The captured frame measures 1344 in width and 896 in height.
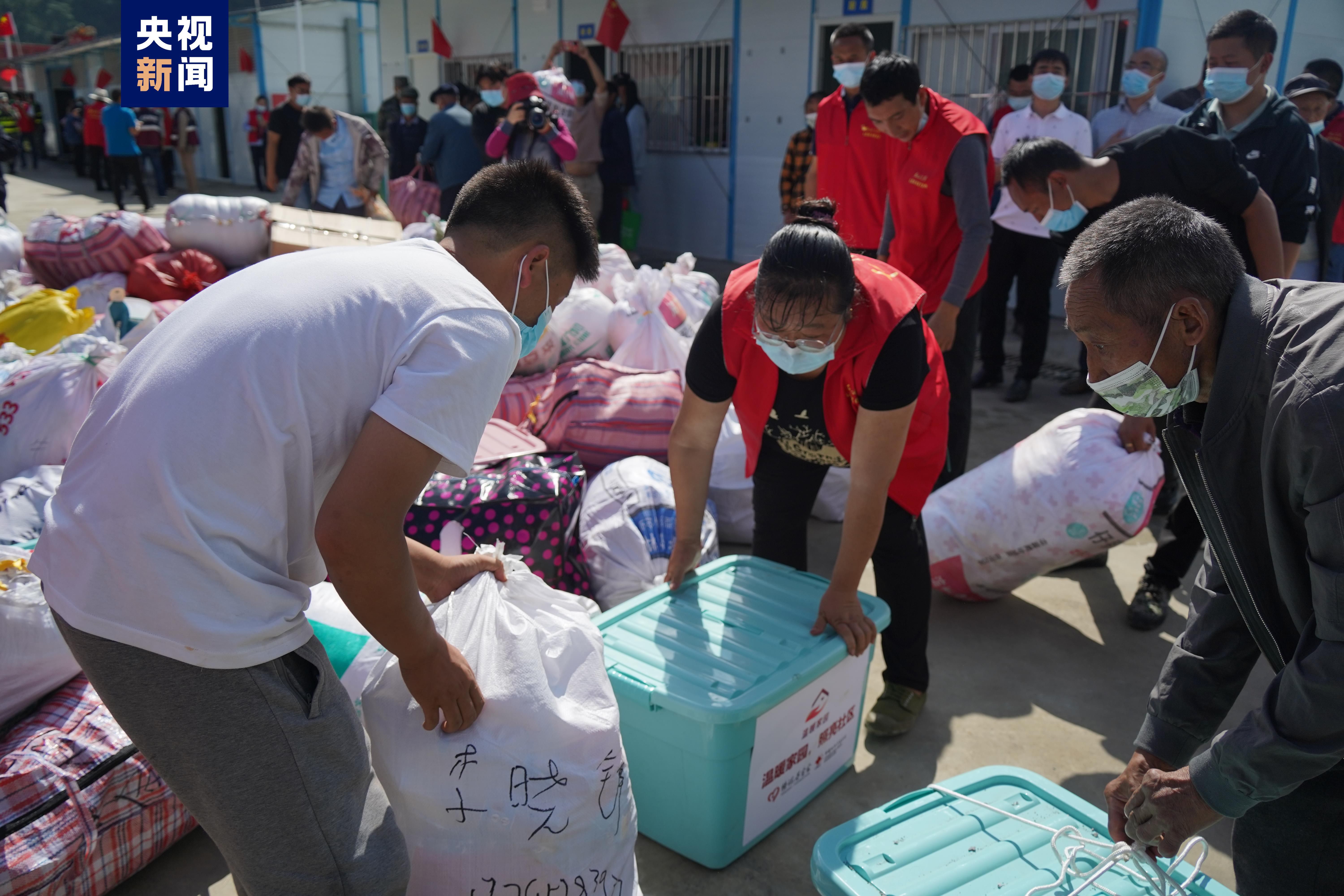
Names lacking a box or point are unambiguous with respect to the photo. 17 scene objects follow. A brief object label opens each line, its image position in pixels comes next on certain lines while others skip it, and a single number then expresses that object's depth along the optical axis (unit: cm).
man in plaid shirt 648
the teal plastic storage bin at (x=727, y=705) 180
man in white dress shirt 510
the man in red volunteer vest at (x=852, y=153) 379
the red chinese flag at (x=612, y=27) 901
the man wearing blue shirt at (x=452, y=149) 684
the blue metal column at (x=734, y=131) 827
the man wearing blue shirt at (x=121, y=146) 1196
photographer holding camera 617
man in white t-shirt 110
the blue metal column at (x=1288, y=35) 674
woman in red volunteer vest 192
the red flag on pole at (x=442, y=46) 1154
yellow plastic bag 358
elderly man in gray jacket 111
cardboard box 486
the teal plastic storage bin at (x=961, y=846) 149
